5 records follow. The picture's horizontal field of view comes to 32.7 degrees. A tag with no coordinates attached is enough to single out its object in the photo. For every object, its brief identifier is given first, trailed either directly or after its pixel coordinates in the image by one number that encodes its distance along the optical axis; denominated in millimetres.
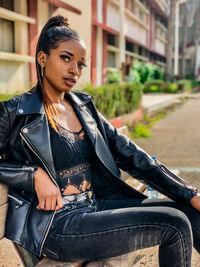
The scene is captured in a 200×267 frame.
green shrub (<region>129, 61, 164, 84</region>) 19850
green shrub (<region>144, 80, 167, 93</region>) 23750
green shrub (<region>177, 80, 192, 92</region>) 25719
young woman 1575
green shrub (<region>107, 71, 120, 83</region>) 15570
